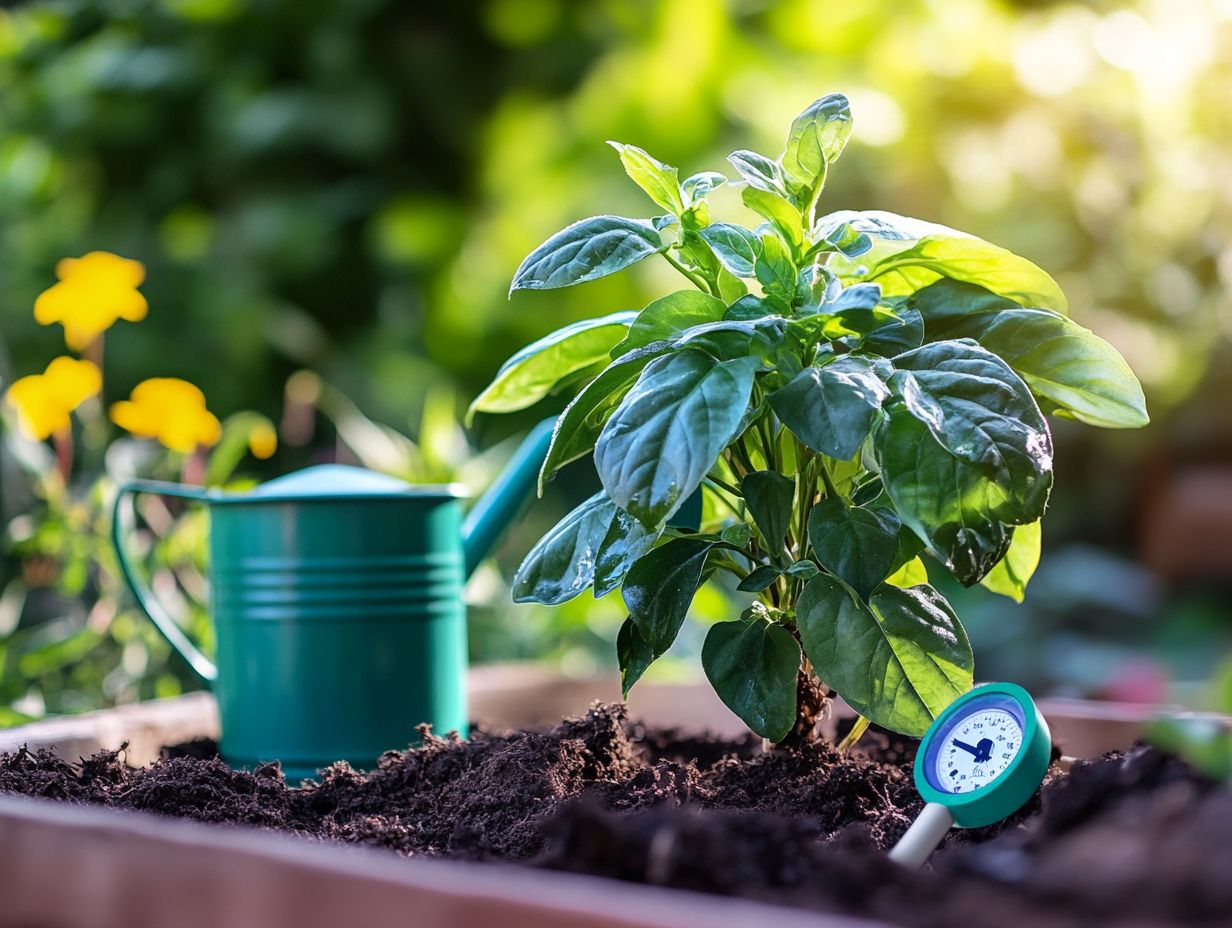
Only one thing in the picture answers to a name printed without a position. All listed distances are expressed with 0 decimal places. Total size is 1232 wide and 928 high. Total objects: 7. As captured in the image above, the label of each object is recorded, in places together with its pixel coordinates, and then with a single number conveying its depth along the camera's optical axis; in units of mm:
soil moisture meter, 745
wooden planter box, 479
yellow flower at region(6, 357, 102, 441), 1659
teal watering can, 1102
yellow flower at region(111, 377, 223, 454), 1711
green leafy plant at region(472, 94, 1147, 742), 743
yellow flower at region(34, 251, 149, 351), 1694
